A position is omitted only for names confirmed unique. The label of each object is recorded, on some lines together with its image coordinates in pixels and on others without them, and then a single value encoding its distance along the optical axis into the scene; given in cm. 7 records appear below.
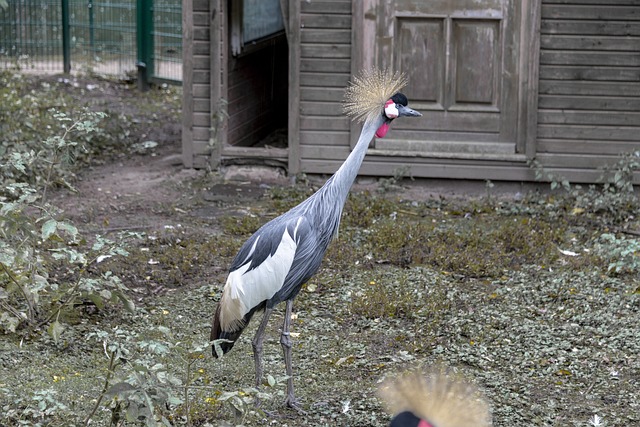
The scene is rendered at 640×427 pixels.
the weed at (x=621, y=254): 718
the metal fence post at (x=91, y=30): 1575
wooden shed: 963
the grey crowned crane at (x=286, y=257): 541
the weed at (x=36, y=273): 562
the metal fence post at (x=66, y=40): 1562
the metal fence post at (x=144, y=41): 1505
